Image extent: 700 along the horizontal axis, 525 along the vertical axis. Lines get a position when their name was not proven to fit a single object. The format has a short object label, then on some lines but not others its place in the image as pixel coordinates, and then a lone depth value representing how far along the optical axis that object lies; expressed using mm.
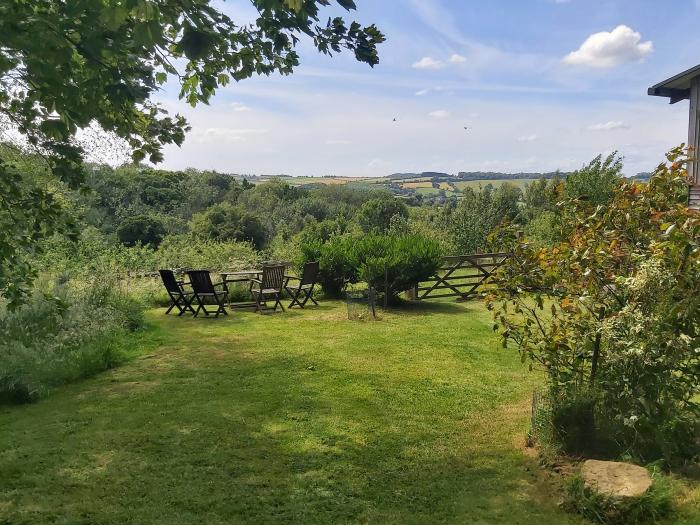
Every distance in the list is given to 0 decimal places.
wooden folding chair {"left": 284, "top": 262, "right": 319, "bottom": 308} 11688
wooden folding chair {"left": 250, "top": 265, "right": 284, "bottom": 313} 11297
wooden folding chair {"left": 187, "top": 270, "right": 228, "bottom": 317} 10555
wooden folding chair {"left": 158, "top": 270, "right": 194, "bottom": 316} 10633
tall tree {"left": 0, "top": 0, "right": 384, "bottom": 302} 2455
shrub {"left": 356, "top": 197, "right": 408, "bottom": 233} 56938
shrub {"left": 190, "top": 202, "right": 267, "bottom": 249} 43969
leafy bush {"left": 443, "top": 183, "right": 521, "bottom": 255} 22500
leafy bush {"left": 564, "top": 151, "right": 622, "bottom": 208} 21297
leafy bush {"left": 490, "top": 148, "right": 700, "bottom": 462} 3559
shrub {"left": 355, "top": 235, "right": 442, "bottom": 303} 11391
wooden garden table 11097
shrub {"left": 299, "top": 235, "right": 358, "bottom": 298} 12766
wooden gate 12680
